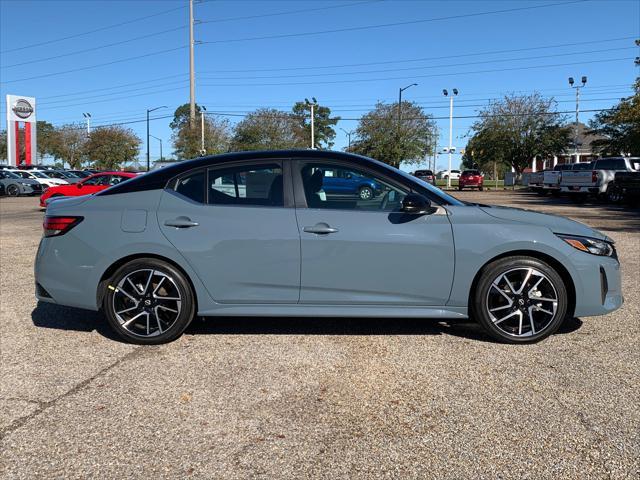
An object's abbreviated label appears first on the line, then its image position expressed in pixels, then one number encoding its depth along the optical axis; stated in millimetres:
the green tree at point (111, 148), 64250
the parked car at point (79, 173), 37534
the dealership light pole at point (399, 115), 49625
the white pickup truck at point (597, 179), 22969
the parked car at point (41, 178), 31984
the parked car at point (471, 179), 43344
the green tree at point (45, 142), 71181
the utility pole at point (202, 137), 46706
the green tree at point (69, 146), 70000
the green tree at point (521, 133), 48750
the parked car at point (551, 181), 28250
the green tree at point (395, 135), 49656
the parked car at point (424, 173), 51125
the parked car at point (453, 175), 78125
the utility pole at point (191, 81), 48281
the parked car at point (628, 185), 19503
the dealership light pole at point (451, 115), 54375
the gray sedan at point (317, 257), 4348
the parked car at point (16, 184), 31656
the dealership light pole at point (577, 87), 49803
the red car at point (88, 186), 18625
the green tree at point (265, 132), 53375
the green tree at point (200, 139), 49250
